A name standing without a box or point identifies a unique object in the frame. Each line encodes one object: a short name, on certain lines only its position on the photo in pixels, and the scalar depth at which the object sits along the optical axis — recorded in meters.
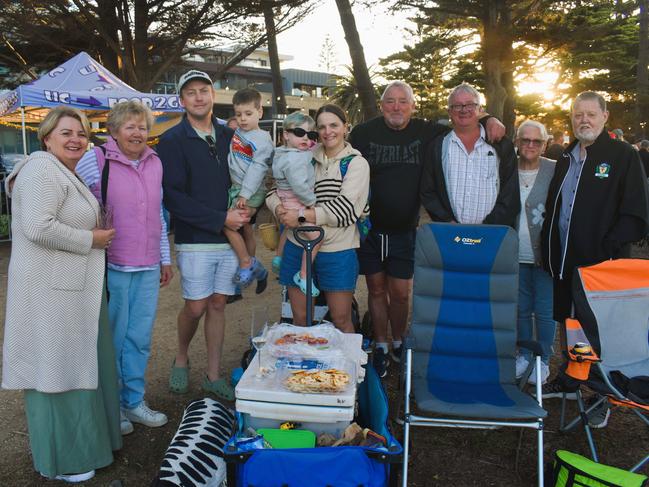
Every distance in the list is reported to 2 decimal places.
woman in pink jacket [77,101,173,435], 2.84
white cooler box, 2.30
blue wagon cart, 2.10
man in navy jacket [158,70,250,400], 3.20
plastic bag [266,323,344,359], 2.65
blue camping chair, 3.23
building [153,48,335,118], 40.22
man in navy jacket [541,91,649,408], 3.34
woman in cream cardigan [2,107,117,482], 2.43
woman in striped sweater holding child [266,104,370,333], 3.25
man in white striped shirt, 3.62
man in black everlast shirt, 3.81
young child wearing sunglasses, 3.19
